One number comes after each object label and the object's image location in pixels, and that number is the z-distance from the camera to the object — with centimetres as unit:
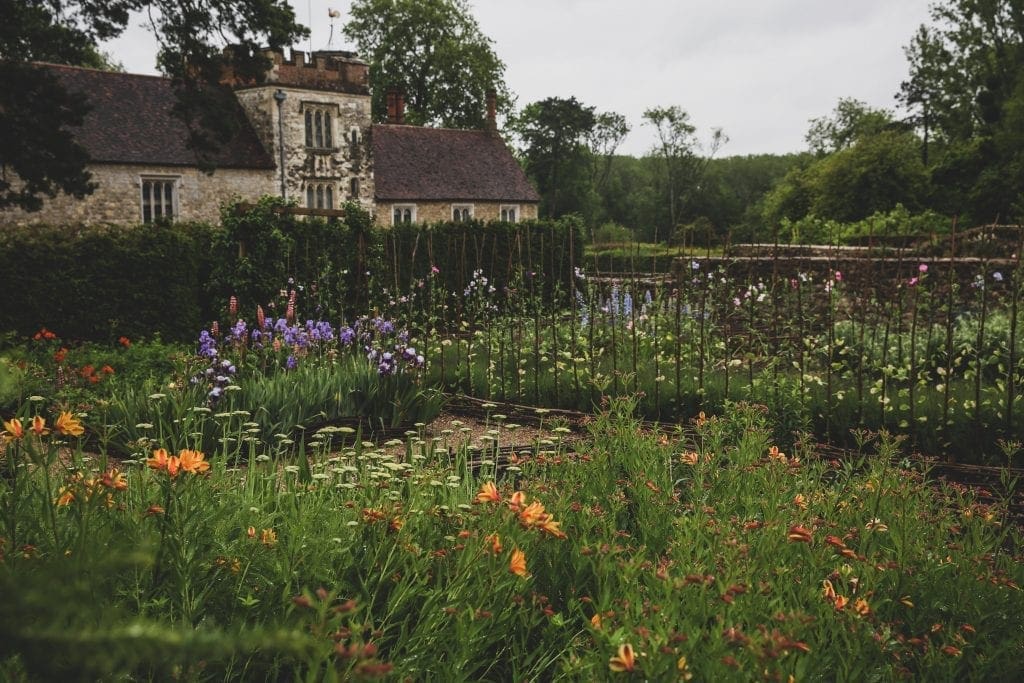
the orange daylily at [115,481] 238
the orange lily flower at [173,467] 235
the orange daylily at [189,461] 238
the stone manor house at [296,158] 2498
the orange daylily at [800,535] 245
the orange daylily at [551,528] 263
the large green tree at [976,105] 2806
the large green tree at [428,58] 4009
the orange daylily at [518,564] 255
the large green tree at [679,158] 6069
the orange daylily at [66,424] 264
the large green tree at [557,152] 5059
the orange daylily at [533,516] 266
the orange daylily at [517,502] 275
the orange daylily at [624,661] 183
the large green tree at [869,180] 3094
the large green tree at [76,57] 834
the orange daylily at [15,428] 260
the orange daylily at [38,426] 266
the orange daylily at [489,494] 283
